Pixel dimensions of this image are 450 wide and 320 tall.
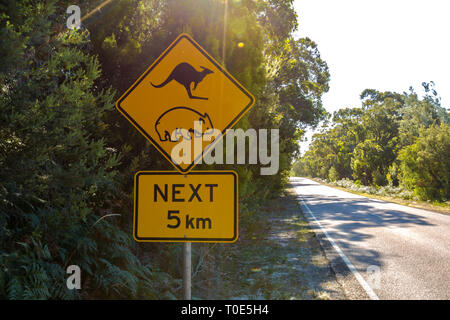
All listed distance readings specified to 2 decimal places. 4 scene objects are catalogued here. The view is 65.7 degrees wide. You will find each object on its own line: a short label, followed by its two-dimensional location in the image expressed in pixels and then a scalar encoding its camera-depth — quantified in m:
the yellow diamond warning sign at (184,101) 2.87
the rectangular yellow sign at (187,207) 2.68
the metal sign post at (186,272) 2.62
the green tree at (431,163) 22.38
